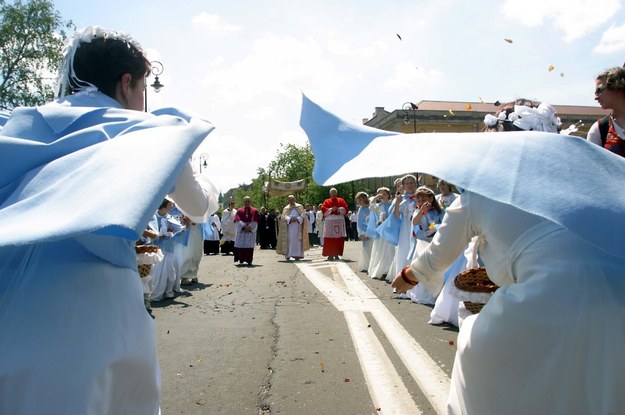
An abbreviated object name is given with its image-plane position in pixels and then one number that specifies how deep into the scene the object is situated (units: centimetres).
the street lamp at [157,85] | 1966
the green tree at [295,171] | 6184
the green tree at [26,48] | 2753
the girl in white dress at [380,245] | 1238
